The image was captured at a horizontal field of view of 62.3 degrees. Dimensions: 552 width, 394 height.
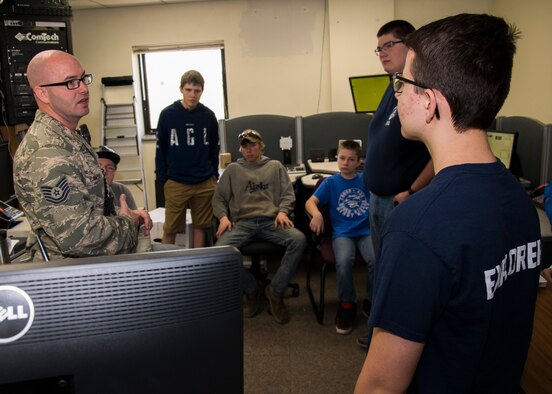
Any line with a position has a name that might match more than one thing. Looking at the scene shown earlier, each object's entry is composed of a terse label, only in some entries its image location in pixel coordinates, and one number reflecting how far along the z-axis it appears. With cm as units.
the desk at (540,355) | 107
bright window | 590
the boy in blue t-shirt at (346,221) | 278
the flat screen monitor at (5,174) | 261
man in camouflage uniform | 131
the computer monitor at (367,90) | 421
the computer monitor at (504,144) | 310
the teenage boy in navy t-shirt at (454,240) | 66
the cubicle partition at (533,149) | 329
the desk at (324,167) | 404
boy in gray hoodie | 298
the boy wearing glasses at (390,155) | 185
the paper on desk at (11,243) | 201
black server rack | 315
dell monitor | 49
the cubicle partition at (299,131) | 457
